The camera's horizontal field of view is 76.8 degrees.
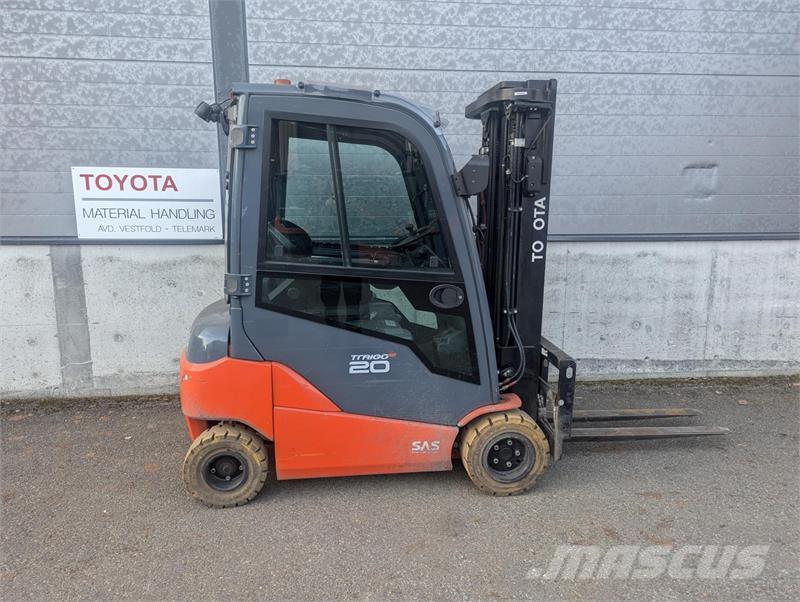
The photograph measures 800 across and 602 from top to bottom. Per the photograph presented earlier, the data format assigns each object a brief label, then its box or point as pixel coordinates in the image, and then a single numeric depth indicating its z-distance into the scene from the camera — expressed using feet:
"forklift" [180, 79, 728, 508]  8.78
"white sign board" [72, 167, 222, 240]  14.61
